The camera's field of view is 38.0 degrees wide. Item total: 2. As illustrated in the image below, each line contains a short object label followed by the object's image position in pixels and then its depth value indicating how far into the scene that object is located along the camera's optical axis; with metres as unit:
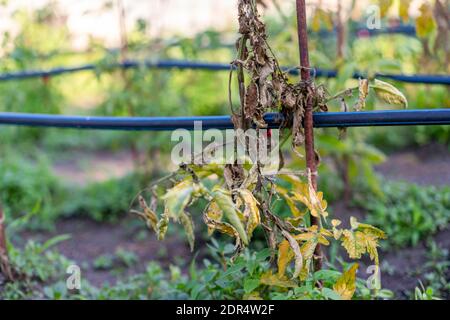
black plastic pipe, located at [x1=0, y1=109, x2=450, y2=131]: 1.83
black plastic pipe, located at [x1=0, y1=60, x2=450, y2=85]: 3.21
